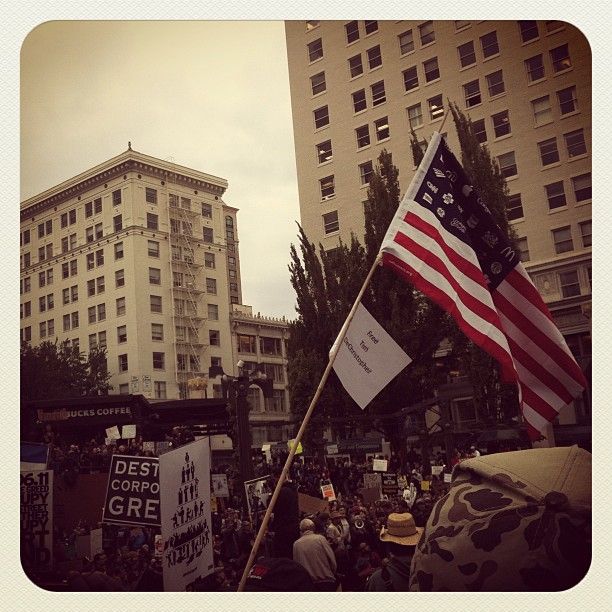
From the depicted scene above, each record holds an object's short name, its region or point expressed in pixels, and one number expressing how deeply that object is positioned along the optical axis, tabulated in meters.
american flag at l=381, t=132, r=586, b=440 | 3.98
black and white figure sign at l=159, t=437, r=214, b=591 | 4.39
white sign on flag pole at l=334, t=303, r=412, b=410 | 4.06
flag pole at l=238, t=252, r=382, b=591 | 3.00
